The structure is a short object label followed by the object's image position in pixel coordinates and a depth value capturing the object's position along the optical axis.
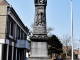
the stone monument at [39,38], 15.09
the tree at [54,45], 45.44
